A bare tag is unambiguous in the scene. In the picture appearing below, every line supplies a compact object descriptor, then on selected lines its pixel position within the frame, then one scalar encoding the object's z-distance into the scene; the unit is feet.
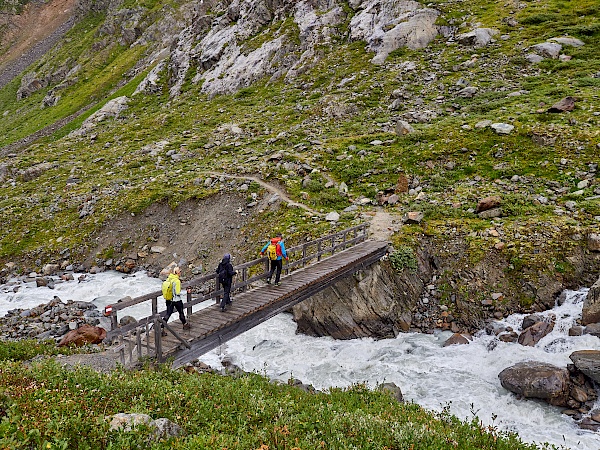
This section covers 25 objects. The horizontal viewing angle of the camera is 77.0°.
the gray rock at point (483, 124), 98.17
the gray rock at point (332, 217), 81.85
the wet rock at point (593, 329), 49.63
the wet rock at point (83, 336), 53.36
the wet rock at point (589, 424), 38.32
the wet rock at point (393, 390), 42.07
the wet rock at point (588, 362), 42.96
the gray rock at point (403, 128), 107.86
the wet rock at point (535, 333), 52.62
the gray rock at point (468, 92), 119.44
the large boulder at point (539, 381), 42.50
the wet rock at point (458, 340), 56.49
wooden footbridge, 35.19
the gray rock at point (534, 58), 127.20
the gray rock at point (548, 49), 128.57
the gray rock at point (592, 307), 51.57
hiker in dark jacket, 44.60
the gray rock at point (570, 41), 130.82
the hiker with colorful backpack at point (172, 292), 37.50
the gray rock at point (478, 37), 145.69
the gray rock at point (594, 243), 60.70
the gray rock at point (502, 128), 93.61
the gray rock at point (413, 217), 75.36
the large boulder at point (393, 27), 157.89
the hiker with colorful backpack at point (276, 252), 51.90
